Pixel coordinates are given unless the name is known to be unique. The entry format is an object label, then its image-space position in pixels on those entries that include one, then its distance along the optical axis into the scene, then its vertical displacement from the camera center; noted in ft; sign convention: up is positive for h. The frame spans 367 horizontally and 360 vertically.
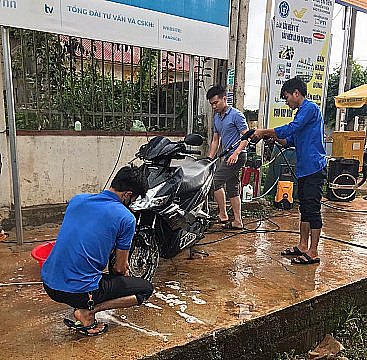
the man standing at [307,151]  14.21 -1.57
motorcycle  11.94 -3.05
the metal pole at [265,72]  21.93 +1.52
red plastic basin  12.39 -4.56
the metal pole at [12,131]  13.99 -1.14
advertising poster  22.52 +2.95
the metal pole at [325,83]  26.04 +1.17
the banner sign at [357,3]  29.09 +6.68
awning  33.22 +0.35
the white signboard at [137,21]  13.56 +2.67
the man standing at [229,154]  17.43 -2.04
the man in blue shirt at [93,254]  8.88 -3.18
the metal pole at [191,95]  18.49 +0.23
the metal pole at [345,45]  31.94 +4.46
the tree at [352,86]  77.27 +3.21
